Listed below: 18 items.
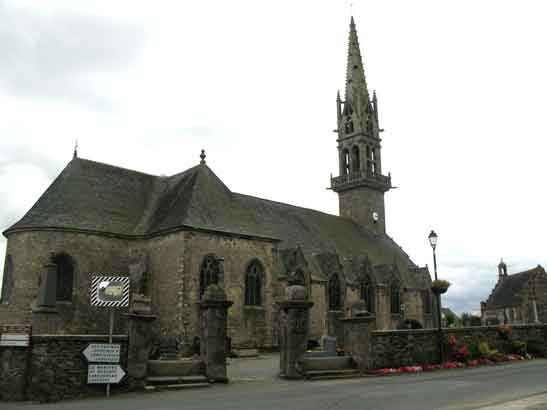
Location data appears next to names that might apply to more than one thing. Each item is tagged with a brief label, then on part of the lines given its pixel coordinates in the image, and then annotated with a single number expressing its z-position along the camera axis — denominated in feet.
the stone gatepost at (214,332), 51.21
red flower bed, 57.90
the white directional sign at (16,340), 42.37
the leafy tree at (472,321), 165.26
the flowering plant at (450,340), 66.85
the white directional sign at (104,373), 43.93
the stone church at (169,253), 85.97
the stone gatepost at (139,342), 46.06
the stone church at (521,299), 183.93
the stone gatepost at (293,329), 54.34
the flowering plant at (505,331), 75.97
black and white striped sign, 47.52
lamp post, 71.26
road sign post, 43.96
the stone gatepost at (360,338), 58.29
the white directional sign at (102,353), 43.96
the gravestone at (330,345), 64.56
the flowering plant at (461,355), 67.21
